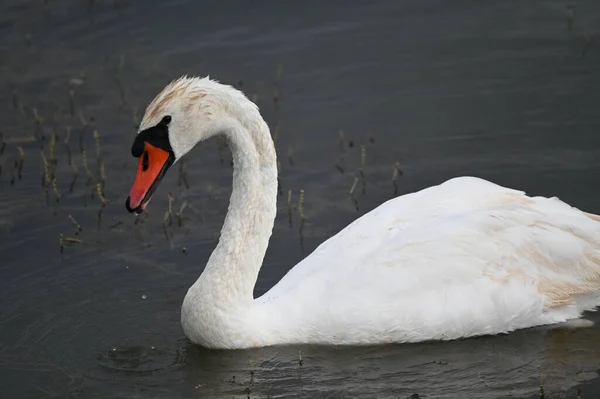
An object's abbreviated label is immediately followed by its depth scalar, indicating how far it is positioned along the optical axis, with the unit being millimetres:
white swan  17031
